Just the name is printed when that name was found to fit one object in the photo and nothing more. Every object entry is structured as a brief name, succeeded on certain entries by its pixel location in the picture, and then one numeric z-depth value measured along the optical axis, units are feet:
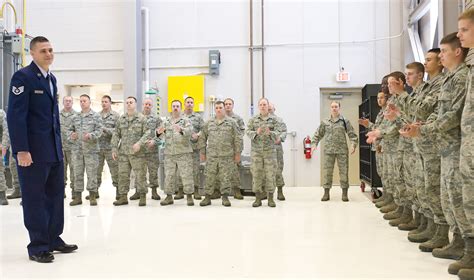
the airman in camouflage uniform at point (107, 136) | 20.79
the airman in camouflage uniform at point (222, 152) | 18.61
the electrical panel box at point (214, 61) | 27.58
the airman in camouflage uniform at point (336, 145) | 20.12
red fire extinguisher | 27.02
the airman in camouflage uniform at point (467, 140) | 7.89
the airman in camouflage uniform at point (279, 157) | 19.65
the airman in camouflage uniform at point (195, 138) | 20.63
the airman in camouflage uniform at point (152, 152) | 19.52
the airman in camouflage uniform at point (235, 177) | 21.09
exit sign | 26.81
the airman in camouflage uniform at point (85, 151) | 19.12
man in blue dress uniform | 9.71
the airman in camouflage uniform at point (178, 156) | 18.60
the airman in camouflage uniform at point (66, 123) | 21.11
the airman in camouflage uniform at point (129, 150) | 18.95
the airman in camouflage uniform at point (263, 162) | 18.04
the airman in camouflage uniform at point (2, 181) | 19.25
